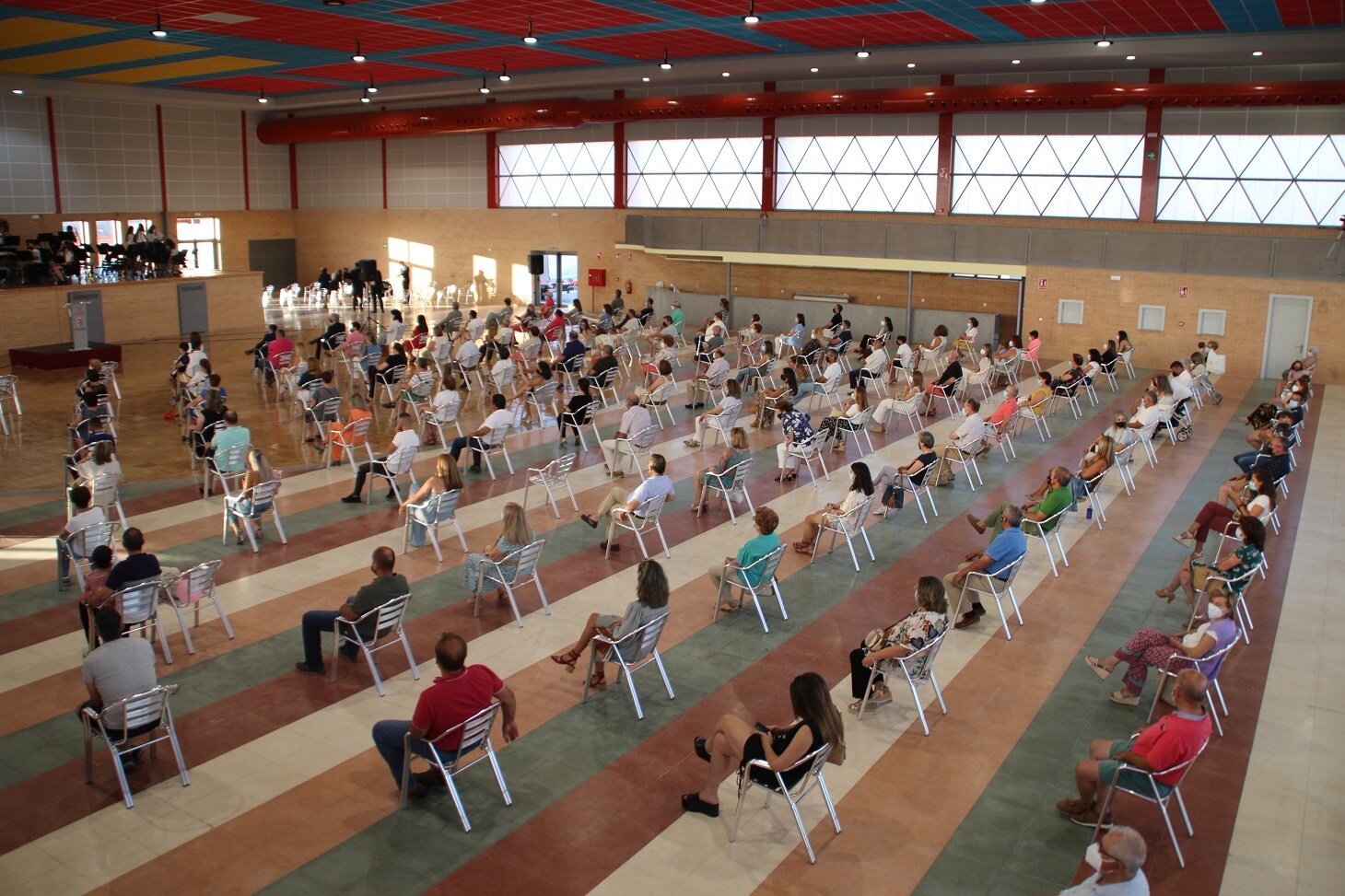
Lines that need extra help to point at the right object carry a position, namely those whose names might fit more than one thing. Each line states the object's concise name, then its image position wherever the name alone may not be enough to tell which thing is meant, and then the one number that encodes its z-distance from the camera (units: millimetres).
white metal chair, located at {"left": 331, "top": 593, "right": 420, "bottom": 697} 8820
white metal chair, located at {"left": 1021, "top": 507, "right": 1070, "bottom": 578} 11766
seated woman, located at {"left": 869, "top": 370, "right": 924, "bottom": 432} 17719
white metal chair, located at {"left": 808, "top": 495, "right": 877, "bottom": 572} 11867
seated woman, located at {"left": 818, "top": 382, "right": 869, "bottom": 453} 16547
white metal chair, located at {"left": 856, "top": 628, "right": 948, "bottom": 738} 8359
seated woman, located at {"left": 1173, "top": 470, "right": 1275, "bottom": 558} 11516
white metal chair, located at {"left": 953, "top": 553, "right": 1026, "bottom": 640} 10062
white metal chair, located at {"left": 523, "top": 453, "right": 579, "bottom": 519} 13344
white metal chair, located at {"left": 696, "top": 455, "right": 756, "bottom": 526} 13344
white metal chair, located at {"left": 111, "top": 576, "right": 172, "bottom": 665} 9109
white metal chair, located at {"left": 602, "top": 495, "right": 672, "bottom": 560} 11922
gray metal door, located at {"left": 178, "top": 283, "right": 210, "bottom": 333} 30812
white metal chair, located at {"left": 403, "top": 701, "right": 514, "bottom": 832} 7094
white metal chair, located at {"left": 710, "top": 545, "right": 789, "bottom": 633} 10231
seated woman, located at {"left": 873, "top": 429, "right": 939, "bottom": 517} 13617
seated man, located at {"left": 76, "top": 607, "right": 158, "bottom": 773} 7562
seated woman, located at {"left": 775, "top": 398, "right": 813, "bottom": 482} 15124
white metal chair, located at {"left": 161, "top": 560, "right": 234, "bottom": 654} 9609
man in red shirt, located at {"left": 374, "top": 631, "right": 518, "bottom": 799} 7121
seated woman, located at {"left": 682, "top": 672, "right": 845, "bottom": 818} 6763
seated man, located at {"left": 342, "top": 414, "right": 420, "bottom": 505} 14023
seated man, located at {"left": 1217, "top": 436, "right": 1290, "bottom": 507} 13016
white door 25047
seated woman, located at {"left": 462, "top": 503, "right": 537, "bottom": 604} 10469
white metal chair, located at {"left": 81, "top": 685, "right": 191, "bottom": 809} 7345
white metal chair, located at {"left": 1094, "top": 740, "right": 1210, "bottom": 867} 6867
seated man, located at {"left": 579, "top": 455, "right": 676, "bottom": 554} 11875
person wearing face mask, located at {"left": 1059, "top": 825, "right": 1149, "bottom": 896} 5500
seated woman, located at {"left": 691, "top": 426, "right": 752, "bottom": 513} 13680
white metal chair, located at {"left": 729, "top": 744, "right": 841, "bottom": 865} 6770
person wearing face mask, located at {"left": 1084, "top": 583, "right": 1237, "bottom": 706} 8383
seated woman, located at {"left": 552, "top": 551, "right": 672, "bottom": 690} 8633
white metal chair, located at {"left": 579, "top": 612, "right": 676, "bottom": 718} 8562
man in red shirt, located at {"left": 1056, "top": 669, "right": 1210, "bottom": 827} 6781
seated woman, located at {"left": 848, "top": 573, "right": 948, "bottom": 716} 8461
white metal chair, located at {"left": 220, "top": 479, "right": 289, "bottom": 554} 12180
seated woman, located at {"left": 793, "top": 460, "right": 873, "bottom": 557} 11844
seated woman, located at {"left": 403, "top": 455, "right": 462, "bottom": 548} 11977
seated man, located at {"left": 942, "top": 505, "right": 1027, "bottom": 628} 9992
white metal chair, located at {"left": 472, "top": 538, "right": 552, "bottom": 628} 10234
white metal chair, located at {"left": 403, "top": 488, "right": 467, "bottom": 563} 11875
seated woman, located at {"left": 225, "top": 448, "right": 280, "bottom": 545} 12852
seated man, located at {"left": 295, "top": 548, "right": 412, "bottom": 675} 8898
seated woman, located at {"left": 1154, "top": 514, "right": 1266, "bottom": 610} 10016
